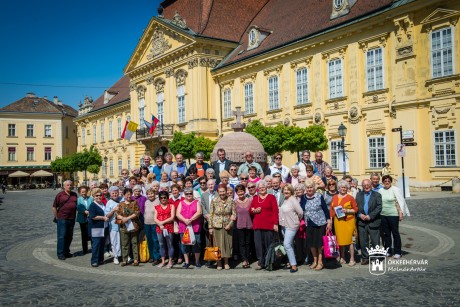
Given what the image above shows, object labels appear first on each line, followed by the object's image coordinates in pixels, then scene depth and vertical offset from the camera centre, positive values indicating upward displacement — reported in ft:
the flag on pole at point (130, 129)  113.80 +11.74
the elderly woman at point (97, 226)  30.06 -3.34
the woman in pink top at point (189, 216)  28.32 -2.61
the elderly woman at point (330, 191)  29.01 -1.28
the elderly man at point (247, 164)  34.09 +0.67
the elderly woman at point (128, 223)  29.68 -3.11
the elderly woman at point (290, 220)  26.35 -2.79
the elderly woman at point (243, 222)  27.68 -2.99
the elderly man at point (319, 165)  33.94 +0.50
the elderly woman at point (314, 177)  29.37 -0.38
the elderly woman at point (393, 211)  28.48 -2.58
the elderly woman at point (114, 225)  30.37 -3.30
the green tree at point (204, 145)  102.99 +6.62
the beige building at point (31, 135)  219.41 +21.15
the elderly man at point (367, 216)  27.63 -2.78
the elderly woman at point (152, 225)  29.71 -3.28
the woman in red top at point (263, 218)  26.78 -2.68
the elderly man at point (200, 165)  35.17 +0.72
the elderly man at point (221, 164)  35.76 +0.77
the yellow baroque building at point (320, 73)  71.92 +20.78
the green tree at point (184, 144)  104.21 +7.03
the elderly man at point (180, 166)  37.23 +0.72
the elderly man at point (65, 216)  32.37 -2.85
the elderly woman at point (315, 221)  26.66 -2.91
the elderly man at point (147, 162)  39.41 +1.17
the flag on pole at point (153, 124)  118.32 +13.38
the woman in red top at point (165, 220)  28.86 -2.88
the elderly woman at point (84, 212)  34.19 -2.65
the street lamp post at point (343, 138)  75.25 +5.84
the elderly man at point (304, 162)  32.75 +0.71
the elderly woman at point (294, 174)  32.01 -0.14
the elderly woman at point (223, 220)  27.43 -2.82
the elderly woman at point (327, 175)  31.69 -0.27
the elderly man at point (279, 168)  34.37 +0.34
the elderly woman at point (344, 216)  27.14 -2.73
